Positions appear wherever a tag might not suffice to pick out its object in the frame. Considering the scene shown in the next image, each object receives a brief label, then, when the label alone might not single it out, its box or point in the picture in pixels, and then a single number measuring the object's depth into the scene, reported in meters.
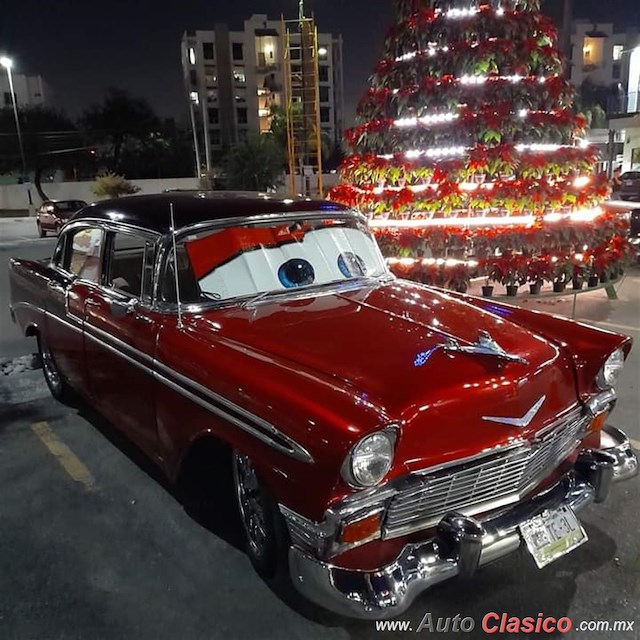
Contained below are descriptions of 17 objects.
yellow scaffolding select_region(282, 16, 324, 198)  14.46
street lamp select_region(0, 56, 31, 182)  32.45
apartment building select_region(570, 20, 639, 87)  69.25
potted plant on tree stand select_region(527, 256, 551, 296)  7.18
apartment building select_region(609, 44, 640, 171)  27.06
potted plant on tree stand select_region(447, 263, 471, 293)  7.16
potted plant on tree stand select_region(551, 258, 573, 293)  7.23
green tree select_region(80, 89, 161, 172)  48.28
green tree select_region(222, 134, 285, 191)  32.38
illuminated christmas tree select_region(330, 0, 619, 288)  7.28
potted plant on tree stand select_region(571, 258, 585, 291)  7.35
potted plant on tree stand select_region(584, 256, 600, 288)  7.41
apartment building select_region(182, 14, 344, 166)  73.69
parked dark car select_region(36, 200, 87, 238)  19.70
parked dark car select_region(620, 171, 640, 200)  23.36
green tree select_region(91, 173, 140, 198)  33.41
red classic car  2.20
